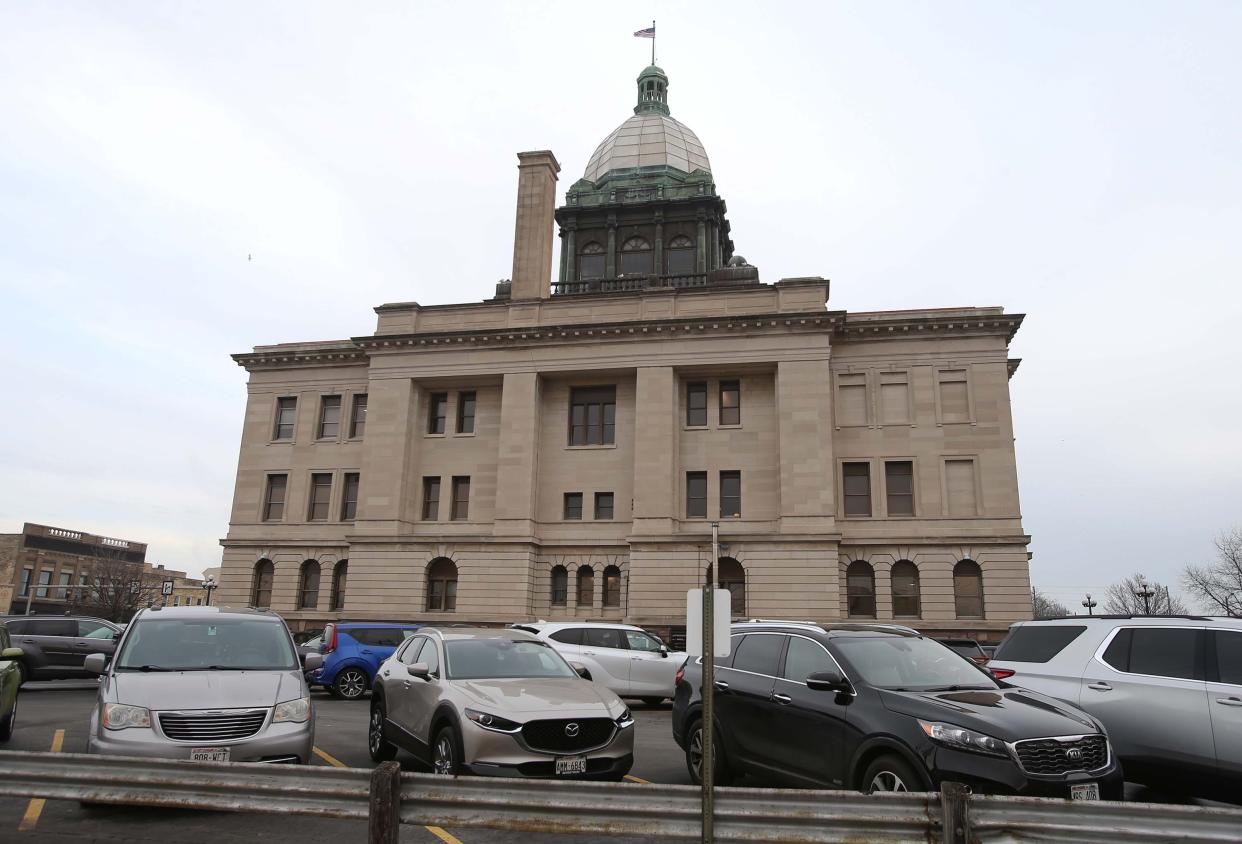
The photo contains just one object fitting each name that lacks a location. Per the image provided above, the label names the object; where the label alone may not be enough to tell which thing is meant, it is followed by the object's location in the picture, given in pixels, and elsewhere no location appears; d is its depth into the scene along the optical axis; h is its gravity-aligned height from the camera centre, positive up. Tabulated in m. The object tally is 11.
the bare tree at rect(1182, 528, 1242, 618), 58.75 +3.79
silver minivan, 7.88 -0.73
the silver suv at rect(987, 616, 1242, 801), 8.04 -0.51
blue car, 19.70 -0.79
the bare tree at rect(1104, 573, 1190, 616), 92.25 +4.22
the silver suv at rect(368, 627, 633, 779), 8.27 -0.89
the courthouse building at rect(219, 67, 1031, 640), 34.72 +7.08
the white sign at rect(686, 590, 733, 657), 5.77 +0.04
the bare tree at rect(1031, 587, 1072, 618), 119.56 +4.30
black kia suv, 6.85 -0.78
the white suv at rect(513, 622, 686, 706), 18.11 -0.62
